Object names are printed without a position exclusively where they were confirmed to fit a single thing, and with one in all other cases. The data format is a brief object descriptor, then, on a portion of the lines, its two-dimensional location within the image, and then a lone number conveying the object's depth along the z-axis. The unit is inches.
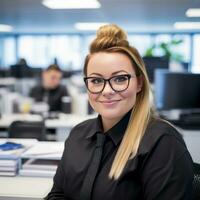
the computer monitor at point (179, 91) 148.7
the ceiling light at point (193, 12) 233.5
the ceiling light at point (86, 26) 337.8
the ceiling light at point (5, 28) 374.4
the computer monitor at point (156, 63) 168.5
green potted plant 303.8
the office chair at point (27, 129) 113.3
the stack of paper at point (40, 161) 61.5
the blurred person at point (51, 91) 169.0
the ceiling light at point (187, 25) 317.9
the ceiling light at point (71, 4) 197.4
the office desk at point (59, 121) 145.4
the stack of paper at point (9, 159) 61.6
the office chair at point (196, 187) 45.1
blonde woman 39.4
